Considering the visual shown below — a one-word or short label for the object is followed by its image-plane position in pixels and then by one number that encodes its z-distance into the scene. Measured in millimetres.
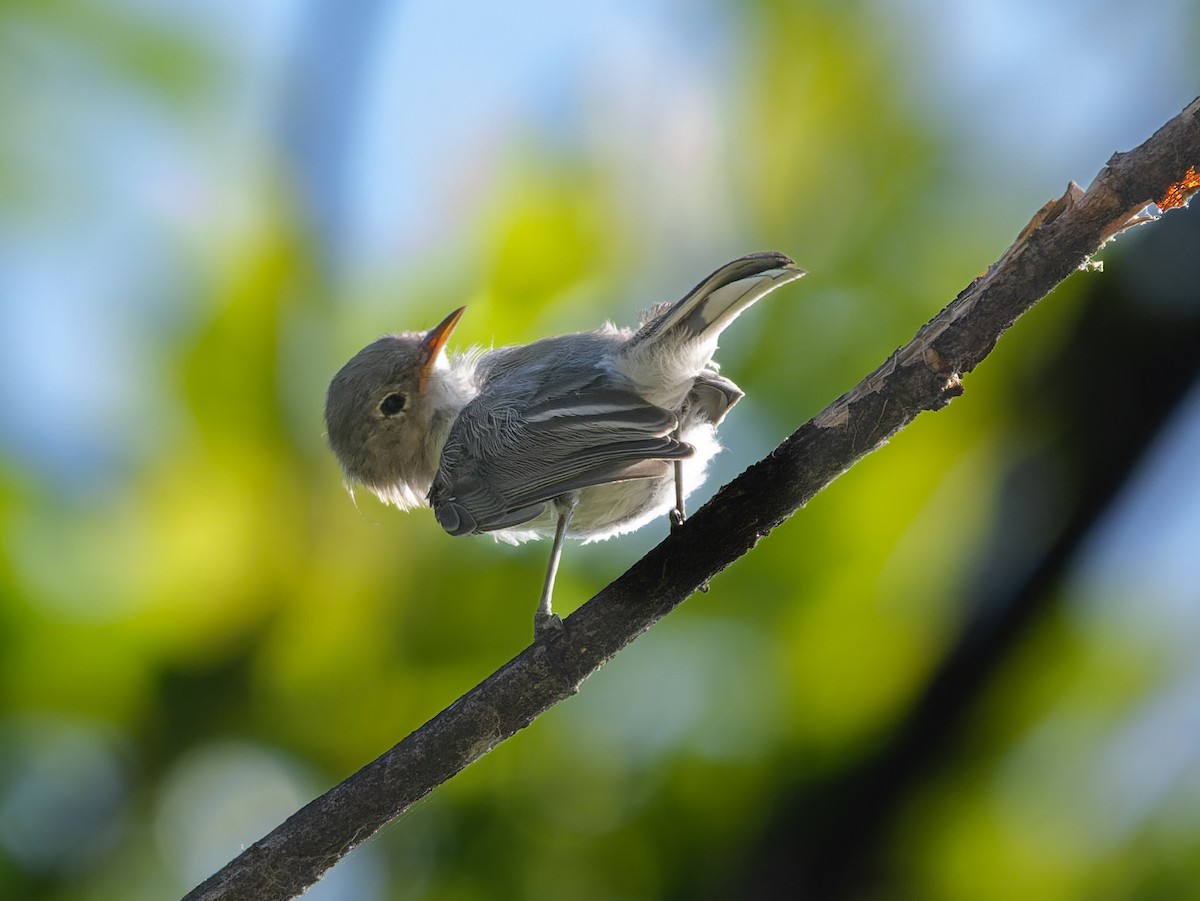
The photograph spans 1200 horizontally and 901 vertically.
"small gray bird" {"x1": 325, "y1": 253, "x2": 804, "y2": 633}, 2677
